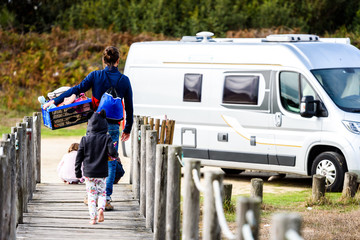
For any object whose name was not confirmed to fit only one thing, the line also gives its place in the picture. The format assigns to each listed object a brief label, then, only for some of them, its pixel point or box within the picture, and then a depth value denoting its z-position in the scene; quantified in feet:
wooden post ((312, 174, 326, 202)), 74.02
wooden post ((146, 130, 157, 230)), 54.70
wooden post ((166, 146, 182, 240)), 47.55
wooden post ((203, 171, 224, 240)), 37.37
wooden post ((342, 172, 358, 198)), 75.51
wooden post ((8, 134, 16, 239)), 45.32
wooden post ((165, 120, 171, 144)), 82.04
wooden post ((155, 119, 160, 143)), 79.77
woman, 58.95
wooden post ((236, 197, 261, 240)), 30.76
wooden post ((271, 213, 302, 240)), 25.29
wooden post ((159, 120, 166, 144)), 80.94
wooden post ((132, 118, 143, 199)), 66.74
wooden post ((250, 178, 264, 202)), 68.49
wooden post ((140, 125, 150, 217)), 59.67
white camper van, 84.28
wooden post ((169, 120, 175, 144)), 82.07
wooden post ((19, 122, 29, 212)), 59.57
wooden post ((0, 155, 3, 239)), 41.88
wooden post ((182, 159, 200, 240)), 42.34
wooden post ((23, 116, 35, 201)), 66.09
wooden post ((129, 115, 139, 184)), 76.35
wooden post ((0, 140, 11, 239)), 42.33
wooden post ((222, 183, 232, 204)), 68.03
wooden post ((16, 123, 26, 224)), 56.13
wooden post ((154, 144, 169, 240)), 50.29
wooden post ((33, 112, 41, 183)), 77.15
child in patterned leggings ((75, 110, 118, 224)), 56.08
